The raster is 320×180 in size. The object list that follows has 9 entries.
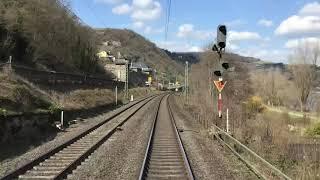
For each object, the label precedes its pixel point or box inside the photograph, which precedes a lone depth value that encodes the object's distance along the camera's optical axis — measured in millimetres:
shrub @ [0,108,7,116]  12178
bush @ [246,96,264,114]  40360
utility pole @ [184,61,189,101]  47733
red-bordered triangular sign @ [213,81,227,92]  14061
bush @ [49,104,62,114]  16791
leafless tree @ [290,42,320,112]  52699
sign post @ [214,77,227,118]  14056
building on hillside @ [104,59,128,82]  84880
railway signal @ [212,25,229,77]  12532
